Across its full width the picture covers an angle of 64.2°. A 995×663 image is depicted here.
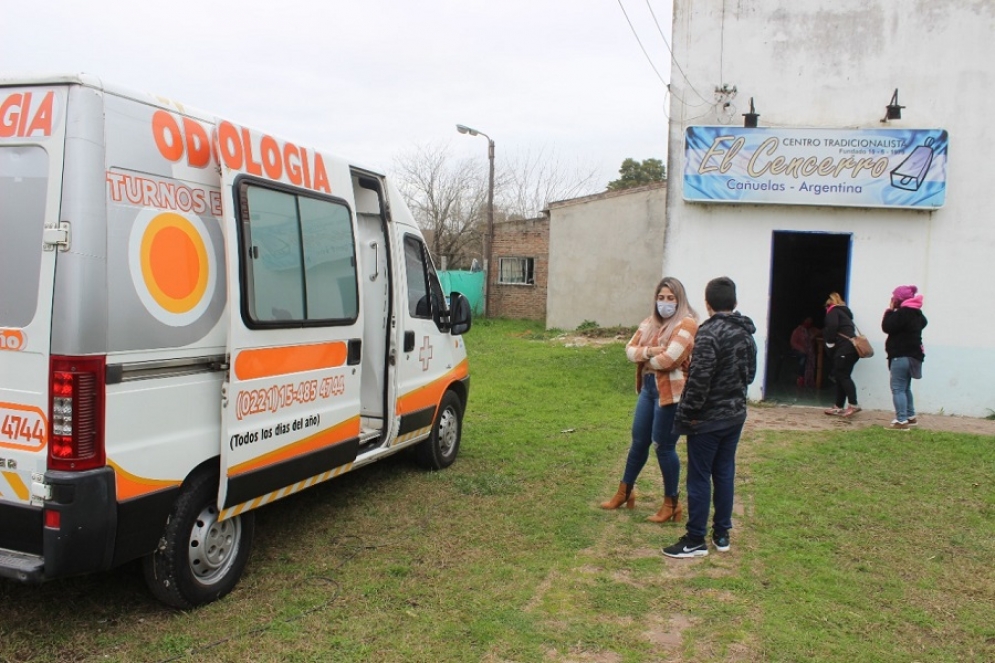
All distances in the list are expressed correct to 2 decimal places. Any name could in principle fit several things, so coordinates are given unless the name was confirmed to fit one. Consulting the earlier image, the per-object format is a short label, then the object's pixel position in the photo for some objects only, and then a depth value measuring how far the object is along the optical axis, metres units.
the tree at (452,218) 32.59
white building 10.07
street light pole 23.36
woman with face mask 5.27
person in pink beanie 9.11
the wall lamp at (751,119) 10.46
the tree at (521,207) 40.34
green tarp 24.41
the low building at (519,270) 23.81
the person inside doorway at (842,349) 9.96
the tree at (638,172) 41.91
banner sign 10.05
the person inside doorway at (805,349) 12.88
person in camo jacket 4.81
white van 3.40
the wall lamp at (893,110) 10.05
